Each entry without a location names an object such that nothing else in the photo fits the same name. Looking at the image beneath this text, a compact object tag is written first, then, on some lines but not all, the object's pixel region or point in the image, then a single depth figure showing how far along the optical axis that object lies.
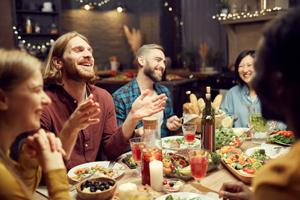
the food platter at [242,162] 1.56
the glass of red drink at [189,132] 2.02
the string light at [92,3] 7.24
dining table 1.47
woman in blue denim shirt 2.95
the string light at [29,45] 5.80
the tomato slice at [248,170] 1.57
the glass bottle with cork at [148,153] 1.54
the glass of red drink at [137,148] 1.67
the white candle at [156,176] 1.49
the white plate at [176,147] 2.07
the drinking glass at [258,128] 2.23
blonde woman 1.08
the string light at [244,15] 4.89
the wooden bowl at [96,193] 1.34
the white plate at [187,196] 1.35
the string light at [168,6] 6.70
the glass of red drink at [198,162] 1.52
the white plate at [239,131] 2.30
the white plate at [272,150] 1.85
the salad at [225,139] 2.04
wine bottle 1.87
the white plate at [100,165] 1.61
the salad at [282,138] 2.03
